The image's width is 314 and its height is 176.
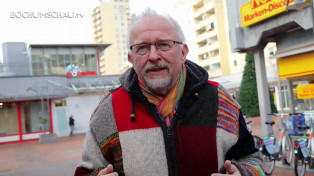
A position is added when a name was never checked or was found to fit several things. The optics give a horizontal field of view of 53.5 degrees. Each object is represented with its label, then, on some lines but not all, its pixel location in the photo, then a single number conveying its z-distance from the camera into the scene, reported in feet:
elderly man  5.38
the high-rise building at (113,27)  362.33
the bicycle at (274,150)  23.29
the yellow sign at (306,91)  32.47
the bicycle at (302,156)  20.49
